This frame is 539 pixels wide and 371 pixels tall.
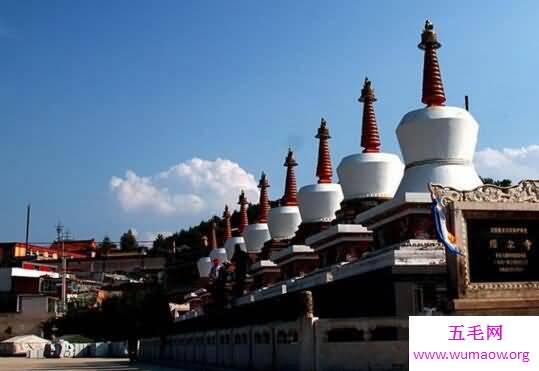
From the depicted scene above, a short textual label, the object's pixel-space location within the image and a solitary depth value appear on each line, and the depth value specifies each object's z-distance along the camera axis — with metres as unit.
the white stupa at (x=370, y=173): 28.14
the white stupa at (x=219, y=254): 56.12
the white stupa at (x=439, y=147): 22.50
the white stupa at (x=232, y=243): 50.44
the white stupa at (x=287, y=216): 38.44
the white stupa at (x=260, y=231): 44.00
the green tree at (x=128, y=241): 136.88
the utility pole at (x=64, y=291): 82.00
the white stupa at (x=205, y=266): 61.30
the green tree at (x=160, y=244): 126.36
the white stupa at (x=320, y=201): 32.88
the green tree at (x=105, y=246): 114.39
